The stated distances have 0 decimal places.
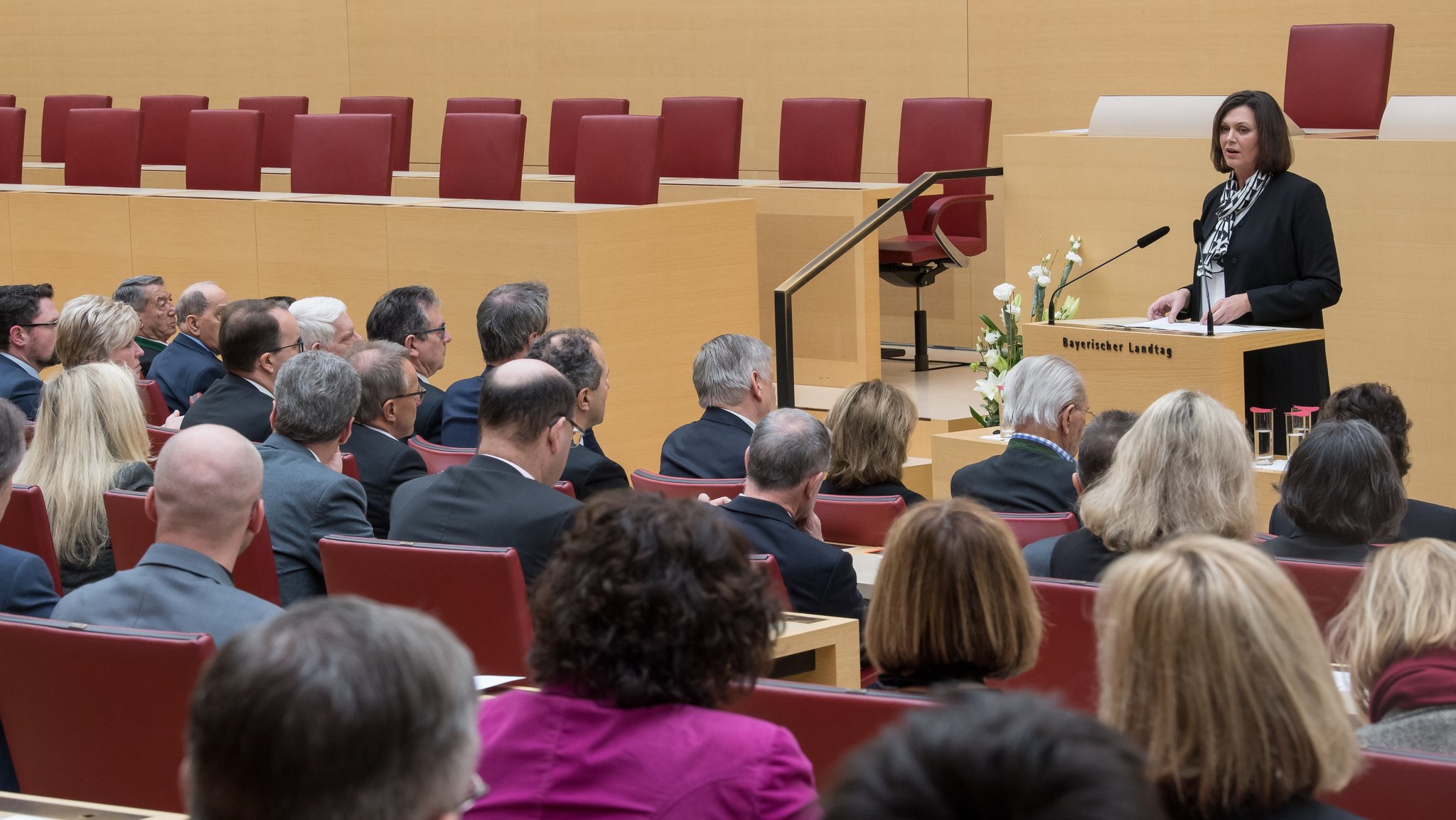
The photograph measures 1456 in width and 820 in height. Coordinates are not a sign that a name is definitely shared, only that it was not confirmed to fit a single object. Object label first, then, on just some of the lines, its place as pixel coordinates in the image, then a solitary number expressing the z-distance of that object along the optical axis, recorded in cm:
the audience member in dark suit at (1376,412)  678
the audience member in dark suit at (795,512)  613
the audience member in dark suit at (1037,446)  744
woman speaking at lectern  944
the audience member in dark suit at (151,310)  1250
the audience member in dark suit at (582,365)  882
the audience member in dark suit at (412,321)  1072
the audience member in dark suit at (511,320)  1022
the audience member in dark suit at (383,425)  793
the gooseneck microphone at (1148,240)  1048
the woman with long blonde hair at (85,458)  698
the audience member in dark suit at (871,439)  766
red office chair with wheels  1588
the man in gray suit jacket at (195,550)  478
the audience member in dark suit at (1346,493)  568
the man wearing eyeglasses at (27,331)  1057
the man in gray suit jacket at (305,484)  666
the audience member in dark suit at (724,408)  861
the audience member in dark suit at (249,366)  898
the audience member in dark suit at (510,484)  603
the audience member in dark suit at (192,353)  1144
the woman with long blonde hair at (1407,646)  385
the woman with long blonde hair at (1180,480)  561
